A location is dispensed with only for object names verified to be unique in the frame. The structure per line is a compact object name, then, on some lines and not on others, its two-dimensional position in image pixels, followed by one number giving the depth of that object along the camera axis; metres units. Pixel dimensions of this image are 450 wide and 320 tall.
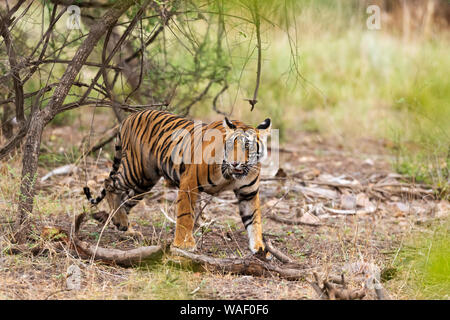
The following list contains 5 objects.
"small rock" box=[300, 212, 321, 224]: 12.47
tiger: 9.05
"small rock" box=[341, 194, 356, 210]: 13.73
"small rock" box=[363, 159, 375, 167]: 17.56
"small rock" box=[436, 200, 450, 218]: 12.47
